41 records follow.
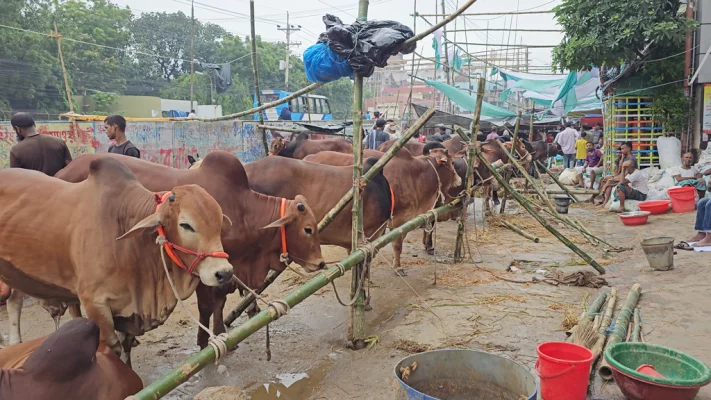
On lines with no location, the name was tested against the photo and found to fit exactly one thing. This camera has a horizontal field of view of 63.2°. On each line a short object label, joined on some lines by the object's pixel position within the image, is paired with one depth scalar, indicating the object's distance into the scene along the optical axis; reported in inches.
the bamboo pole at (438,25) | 159.9
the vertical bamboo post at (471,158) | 271.5
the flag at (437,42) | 788.7
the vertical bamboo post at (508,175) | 419.6
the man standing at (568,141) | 699.4
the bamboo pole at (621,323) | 146.9
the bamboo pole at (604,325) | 158.8
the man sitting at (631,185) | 435.5
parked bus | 1027.3
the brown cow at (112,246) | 133.9
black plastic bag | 171.3
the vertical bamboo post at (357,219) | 179.8
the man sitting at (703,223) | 293.9
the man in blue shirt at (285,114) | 726.6
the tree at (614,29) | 427.4
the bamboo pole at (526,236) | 271.3
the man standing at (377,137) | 492.1
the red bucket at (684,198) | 383.2
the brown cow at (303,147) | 381.4
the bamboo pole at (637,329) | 172.7
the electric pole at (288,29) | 1505.7
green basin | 131.7
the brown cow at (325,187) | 225.9
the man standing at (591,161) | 611.3
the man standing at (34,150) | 213.9
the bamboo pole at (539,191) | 303.0
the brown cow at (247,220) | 177.6
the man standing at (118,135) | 238.1
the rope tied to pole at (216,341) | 115.2
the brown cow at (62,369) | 98.9
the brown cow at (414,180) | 278.8
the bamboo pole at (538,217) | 258.7
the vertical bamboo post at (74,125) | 443.2
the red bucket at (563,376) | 132.8
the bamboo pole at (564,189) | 434.6
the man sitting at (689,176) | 391.9
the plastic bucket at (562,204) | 435.7
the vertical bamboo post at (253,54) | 306.5
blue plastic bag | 181.9
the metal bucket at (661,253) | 259.4
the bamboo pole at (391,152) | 185.0
